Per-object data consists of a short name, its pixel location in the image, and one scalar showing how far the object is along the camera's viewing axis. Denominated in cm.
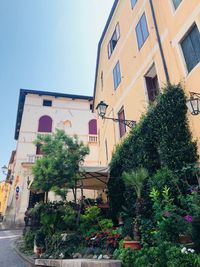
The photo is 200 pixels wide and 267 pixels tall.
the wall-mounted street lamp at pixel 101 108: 890
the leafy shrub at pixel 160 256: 367
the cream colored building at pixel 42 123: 2078
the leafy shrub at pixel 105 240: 597
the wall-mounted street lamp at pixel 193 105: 600
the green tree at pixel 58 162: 870
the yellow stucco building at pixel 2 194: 4394
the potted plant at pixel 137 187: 522
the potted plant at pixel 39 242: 764
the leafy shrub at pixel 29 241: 949
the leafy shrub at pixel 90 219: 783
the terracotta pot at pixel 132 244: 512
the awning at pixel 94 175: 1019
